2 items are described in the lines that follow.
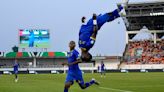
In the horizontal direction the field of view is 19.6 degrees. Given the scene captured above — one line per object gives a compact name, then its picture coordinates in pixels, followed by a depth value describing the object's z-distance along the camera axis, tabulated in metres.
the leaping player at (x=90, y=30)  16.52
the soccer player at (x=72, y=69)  17.88
